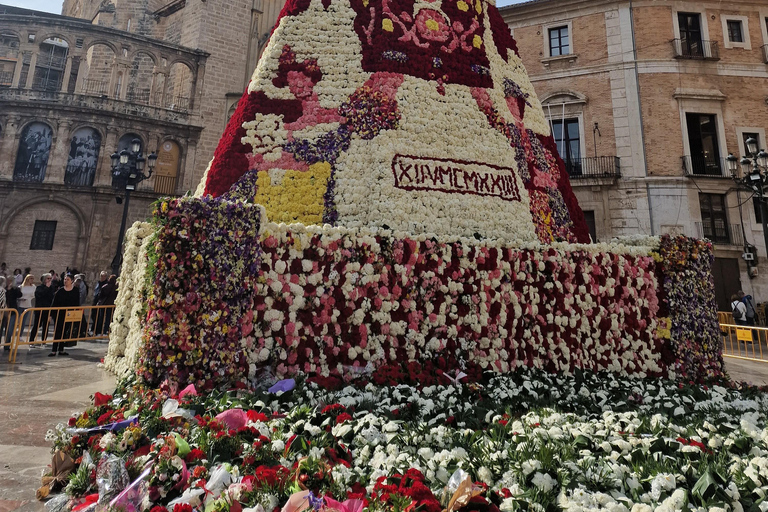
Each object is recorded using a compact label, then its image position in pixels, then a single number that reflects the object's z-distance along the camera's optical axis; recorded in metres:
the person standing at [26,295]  8.58
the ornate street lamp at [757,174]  10.10
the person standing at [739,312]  11.13
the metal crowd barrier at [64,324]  7.18
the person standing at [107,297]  9.62
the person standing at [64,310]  7.50
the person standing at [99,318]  9.16
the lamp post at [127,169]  11.77
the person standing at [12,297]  8.59
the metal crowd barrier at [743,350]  9.12
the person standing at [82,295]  8.99
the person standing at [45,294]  8.60
